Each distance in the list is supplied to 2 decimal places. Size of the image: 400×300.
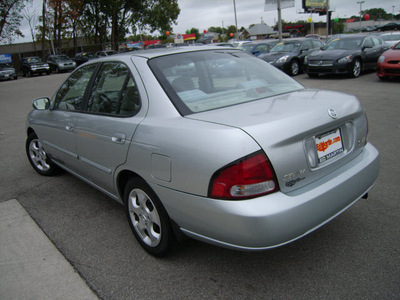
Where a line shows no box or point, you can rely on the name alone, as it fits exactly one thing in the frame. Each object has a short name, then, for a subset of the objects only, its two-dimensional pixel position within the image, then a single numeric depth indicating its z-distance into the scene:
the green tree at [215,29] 143.44
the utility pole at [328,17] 32.45
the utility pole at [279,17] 24.39
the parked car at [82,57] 34.27
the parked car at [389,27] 50.18
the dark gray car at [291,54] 14.13
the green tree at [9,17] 35.11
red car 10.38
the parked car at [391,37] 17.27
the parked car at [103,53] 31.80
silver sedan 2.02
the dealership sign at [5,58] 38.59
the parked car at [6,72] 27.30
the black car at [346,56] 12.10
